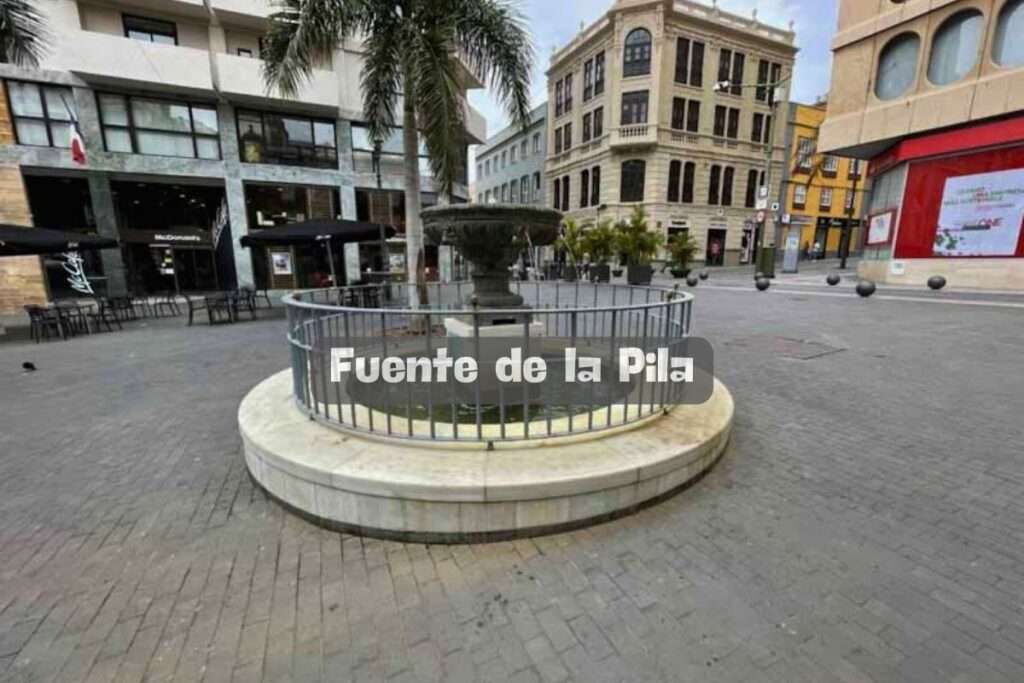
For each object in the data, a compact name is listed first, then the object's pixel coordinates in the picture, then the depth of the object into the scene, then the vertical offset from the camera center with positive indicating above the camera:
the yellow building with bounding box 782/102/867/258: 36.84 +5.92
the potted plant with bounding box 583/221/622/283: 23.69 +0.59
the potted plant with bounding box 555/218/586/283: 25.28 +0.89
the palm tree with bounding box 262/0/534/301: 7.69 +3.79
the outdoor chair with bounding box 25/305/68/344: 9.99 -1.51
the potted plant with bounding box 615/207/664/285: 22.64 +0.85
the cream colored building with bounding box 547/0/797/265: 31.06 +10.44
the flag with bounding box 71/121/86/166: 14.66 +3.62
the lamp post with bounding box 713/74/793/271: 18.02 +5.06
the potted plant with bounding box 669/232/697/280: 25.42 +0.29
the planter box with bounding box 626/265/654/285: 21.39 -0.78
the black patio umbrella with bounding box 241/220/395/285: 11.55 +0.63
